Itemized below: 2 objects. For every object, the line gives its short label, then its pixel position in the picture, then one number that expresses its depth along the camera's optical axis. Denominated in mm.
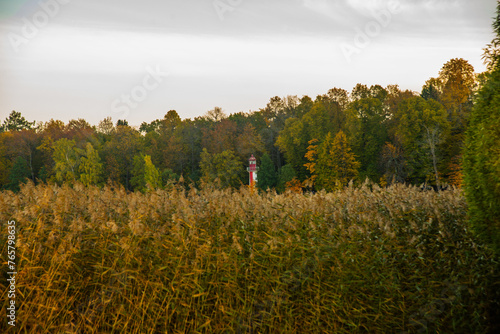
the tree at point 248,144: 54125
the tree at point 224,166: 51688
